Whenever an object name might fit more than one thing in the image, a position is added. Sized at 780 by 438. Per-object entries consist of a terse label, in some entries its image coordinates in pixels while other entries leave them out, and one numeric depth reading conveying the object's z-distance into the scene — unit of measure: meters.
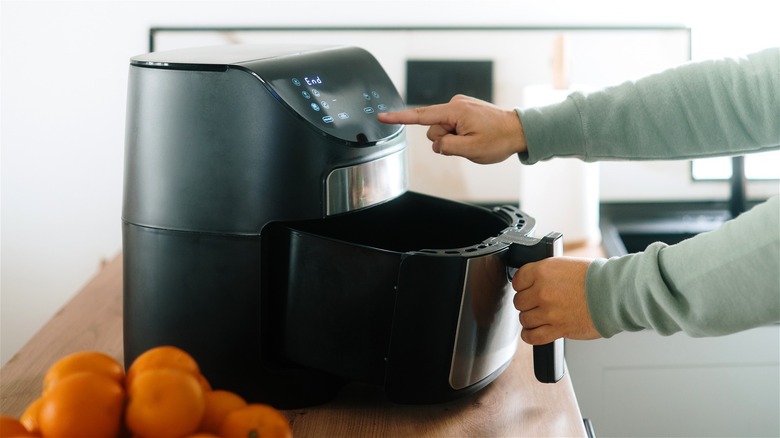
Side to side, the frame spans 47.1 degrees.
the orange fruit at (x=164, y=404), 0.61
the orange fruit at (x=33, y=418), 0.63
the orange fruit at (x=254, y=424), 0.64
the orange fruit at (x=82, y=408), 0.61
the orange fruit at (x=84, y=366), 0.66
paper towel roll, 1.45
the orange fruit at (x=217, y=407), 0.65
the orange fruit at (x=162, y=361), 0.65
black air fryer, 0.75
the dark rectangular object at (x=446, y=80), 1.62
